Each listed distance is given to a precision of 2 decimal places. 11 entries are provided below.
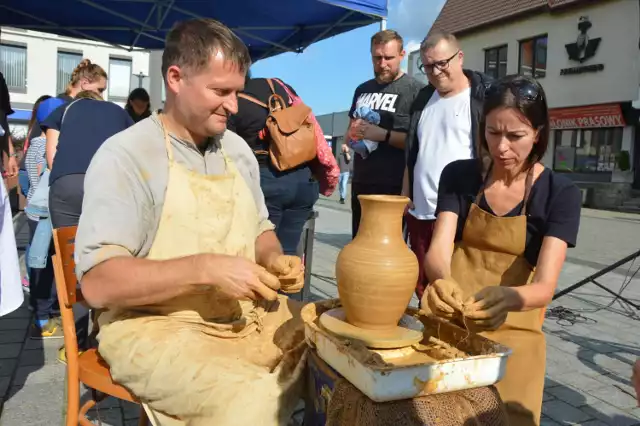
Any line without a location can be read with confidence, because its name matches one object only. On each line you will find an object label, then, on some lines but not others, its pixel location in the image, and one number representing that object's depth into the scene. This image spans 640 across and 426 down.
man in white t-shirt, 3.13
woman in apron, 1.96
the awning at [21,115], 23.30
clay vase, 1.55
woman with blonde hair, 3.71
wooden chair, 1.87
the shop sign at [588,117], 16.89
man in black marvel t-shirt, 3.69
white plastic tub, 1.25
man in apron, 1.60
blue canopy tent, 5.45
